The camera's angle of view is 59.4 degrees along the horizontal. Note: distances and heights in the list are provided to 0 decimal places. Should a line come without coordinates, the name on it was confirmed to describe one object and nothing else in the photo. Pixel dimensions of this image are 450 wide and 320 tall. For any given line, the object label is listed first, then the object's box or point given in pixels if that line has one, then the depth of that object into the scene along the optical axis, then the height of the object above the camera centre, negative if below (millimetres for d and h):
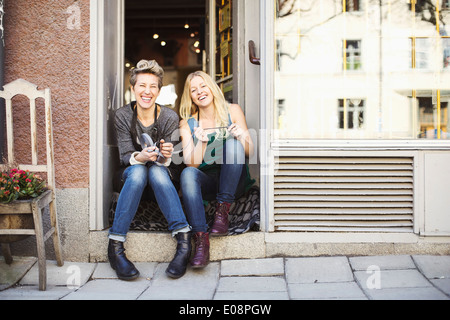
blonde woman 2840 +17
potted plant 2498 -246
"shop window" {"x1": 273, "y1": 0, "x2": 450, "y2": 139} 3225 +729
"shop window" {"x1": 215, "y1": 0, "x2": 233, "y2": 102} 3820 +1083
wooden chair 2801 +81
